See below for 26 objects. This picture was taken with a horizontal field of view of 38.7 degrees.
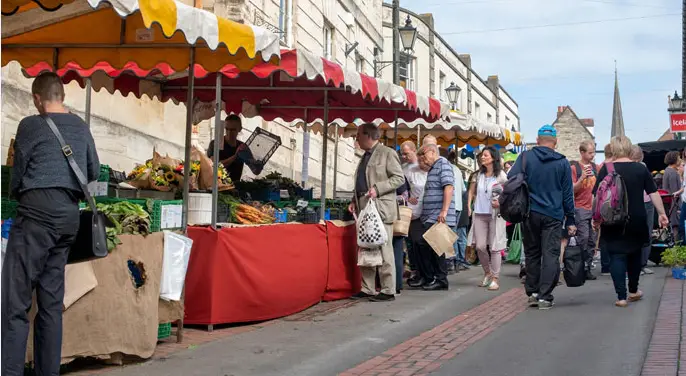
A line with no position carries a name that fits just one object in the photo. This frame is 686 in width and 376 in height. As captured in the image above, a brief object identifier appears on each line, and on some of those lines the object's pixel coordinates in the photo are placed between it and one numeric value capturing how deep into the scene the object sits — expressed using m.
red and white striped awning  9.05
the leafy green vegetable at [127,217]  6.89
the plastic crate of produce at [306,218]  10.52
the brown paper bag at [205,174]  8.88
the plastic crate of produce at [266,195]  11.12
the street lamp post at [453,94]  26.02
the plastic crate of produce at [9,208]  6.48
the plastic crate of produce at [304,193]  11.83
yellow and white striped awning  7.10
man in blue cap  9.95
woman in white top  12.18
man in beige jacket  10.58
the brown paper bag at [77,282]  6.38
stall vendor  11.48
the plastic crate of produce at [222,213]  8.92
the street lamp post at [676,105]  30.41
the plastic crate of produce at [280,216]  9.84
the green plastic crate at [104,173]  7.51
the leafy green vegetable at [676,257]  13.23
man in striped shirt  11.77
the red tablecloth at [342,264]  10.56
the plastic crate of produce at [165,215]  7.51
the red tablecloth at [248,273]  8.32
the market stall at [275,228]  8.38
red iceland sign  27.70
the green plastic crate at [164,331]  7.67
